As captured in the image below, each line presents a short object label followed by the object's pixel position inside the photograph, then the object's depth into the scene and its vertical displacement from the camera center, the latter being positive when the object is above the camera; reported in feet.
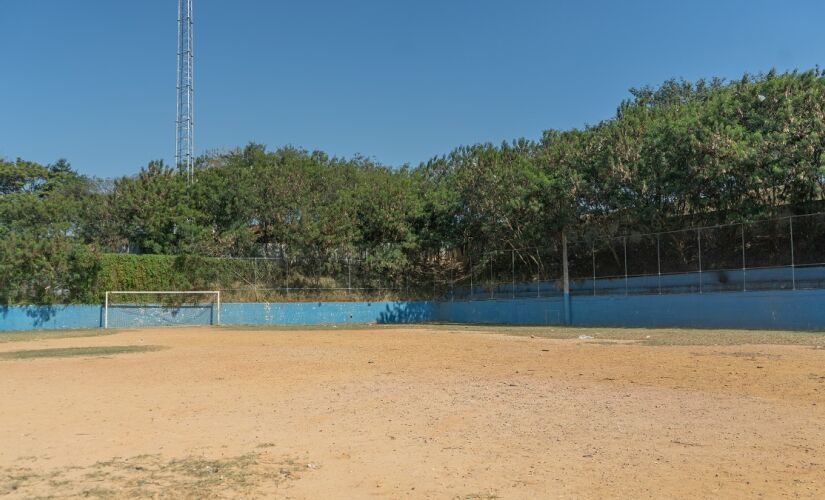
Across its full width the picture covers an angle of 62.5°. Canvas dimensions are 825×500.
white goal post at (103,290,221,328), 153.11 -4.31
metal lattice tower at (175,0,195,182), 195.62 +56.97
